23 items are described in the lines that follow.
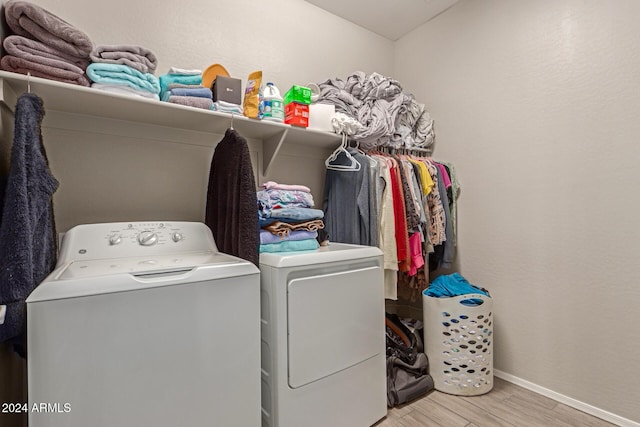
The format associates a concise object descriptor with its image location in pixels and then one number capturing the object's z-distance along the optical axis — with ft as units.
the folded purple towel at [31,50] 3.67
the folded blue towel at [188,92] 4.70
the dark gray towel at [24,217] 2.81
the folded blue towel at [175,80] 4.83
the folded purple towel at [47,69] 3.71
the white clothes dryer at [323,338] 4.24
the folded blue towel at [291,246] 4.86
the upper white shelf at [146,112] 3.85
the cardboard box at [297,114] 5.71
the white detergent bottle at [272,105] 5.51
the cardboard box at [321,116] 6.23
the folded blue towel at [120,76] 4.11
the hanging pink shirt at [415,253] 6.57
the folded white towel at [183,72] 4.81
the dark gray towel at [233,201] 4.38
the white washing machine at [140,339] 2.71
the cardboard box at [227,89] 5.08
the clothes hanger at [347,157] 6.43
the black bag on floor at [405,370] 5.80
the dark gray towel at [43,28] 3.67
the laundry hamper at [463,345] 5.98
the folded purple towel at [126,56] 4.16
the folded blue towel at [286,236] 4.90
